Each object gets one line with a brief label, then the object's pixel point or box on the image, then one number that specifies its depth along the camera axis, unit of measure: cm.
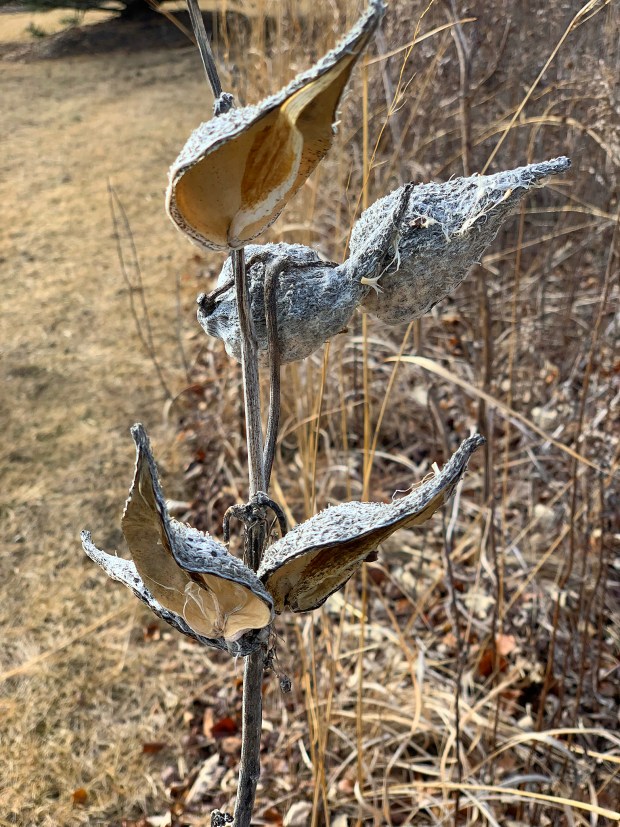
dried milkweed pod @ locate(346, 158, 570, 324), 35
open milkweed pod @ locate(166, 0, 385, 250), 27
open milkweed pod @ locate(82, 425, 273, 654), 30
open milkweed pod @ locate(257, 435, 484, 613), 33
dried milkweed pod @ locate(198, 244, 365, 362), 36
